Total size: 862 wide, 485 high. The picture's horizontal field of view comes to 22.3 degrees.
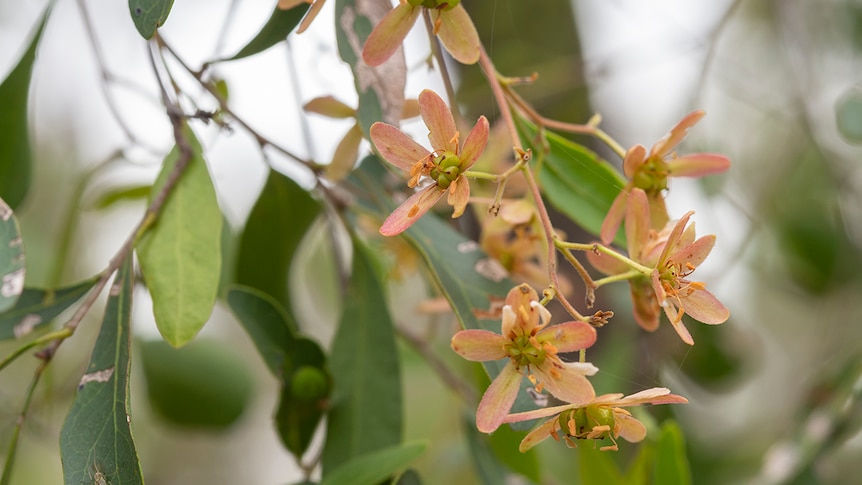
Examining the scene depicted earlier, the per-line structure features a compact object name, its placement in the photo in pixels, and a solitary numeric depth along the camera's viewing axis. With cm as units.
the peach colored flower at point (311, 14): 39
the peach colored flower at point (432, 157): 38
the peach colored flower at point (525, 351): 37
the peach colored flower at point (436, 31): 39
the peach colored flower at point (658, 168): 40
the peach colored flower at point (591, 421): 38
